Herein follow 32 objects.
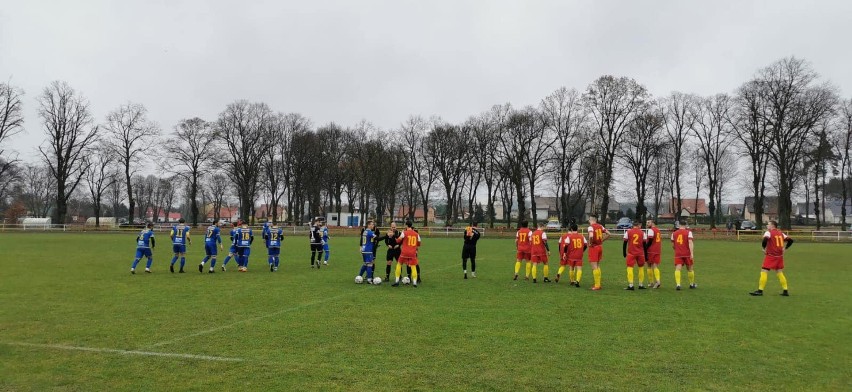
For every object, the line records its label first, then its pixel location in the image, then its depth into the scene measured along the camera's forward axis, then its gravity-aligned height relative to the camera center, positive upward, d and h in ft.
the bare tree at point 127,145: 209.77 +28.84
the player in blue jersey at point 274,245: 64.03 -3.90
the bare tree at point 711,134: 184.51 +31.66
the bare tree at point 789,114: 152.15 +32.38
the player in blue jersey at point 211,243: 60.46 -3.50
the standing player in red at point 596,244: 47.70 -2.60
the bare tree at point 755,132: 160.86 +28.92
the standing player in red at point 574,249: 49.88 -3.33
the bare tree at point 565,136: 194.39 +31.88
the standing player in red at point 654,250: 47.85 -3.14
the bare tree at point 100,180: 248.11 +17.13
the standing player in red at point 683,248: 47.75 -2.93
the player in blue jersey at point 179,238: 58.80 -2.85
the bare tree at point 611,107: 178.70 +39.70
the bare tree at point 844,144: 170.14 +26.08
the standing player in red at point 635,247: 47.50 -2.85
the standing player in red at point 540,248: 53.42 -3.39
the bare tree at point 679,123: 192.85 +36.82
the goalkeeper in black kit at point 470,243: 56.34 -3.08
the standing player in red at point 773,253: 44.42 -3.13
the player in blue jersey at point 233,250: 62.39 -4.49
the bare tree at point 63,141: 201.87 +29.29
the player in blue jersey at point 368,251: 51.21 -3.64
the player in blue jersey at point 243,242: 61.57 -3.42
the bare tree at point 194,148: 209.67 +27.54
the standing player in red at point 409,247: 48.49 -3.06
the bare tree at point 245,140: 213.05 +32.35
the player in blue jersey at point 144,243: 57.26 -3.38
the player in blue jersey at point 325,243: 71.16 -3.97
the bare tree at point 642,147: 184.85 +27.02
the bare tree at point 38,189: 292.71 +14.23
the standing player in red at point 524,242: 55.26 -2.87
